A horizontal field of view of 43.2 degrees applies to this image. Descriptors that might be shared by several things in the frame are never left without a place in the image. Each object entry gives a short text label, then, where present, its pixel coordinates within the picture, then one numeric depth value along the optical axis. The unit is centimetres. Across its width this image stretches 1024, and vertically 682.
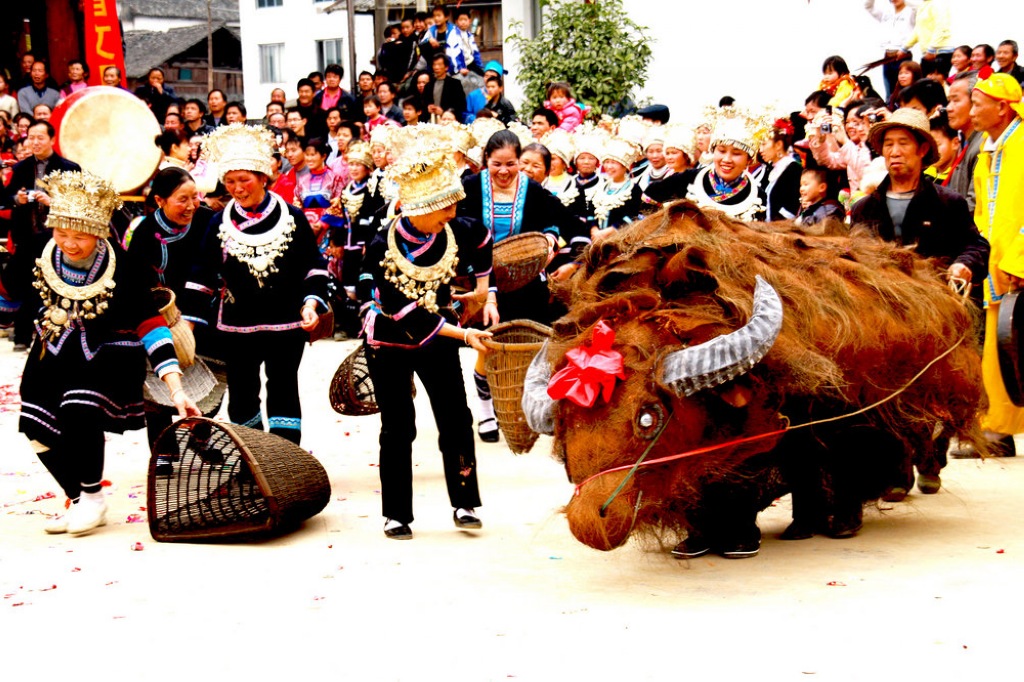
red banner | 1938
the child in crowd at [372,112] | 1565
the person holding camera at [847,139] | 875
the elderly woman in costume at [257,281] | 685
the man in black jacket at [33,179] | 1144
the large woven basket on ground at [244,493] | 599
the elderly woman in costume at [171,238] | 752
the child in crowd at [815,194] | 802
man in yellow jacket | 700
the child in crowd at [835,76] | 1285
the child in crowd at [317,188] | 1277
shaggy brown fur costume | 485
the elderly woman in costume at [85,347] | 616
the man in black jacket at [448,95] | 1675
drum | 1132
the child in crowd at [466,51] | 1792
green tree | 1767
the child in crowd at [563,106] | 1451
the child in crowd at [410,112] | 1545
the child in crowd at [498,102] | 1597
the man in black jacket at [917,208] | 669
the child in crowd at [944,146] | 867
